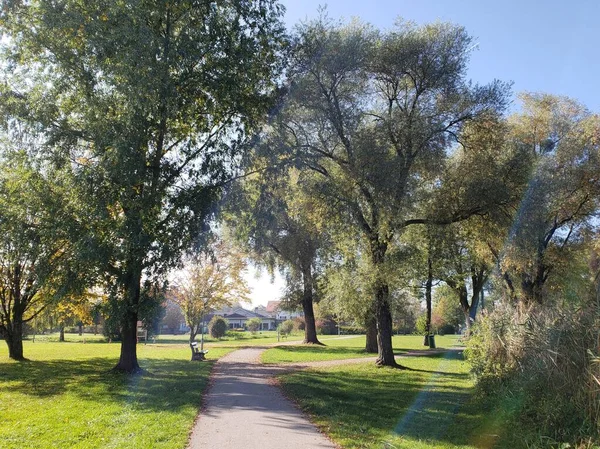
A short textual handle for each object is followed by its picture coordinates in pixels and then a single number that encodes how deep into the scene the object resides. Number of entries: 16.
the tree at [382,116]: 16.19
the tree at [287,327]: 51.75
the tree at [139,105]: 11.80
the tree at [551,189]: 17.41
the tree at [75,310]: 24.08
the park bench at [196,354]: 21.50
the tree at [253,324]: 66.44
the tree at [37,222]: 13.06
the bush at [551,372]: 5.93
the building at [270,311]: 95.96
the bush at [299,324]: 53.62
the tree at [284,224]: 15.68
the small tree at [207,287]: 27.91
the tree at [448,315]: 55.69
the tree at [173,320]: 72.81
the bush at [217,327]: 45.88
